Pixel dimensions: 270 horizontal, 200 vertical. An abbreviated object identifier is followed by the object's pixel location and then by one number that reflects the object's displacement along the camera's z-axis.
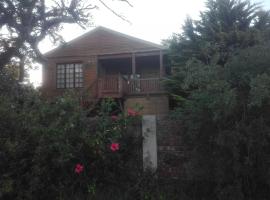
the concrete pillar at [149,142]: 4.91
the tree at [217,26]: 8.31
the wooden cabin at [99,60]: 13.83
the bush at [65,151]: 4.32
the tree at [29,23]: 11.70
